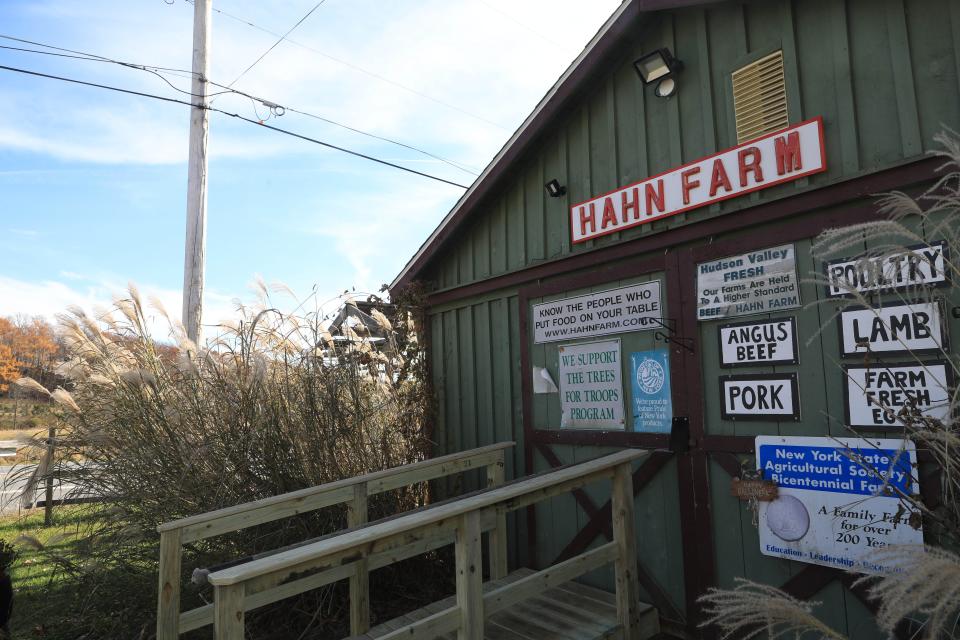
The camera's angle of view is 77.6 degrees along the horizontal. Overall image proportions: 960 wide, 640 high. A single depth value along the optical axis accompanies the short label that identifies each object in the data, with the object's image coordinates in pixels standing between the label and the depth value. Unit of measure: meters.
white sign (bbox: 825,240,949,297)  3.01
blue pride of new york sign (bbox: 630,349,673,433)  4.32
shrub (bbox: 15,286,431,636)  4.59
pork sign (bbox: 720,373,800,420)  3.62
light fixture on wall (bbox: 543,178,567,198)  5.26
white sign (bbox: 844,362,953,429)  3.04
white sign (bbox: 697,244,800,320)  3.67
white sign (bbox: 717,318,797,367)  3.64
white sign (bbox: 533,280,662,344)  4.49
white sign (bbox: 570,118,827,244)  3.62
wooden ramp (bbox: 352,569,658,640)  3.66
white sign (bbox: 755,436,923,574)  3.13
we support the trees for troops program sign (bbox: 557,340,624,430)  4.71
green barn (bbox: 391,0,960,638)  3.37
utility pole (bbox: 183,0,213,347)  8.27
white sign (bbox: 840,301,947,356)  3.06
